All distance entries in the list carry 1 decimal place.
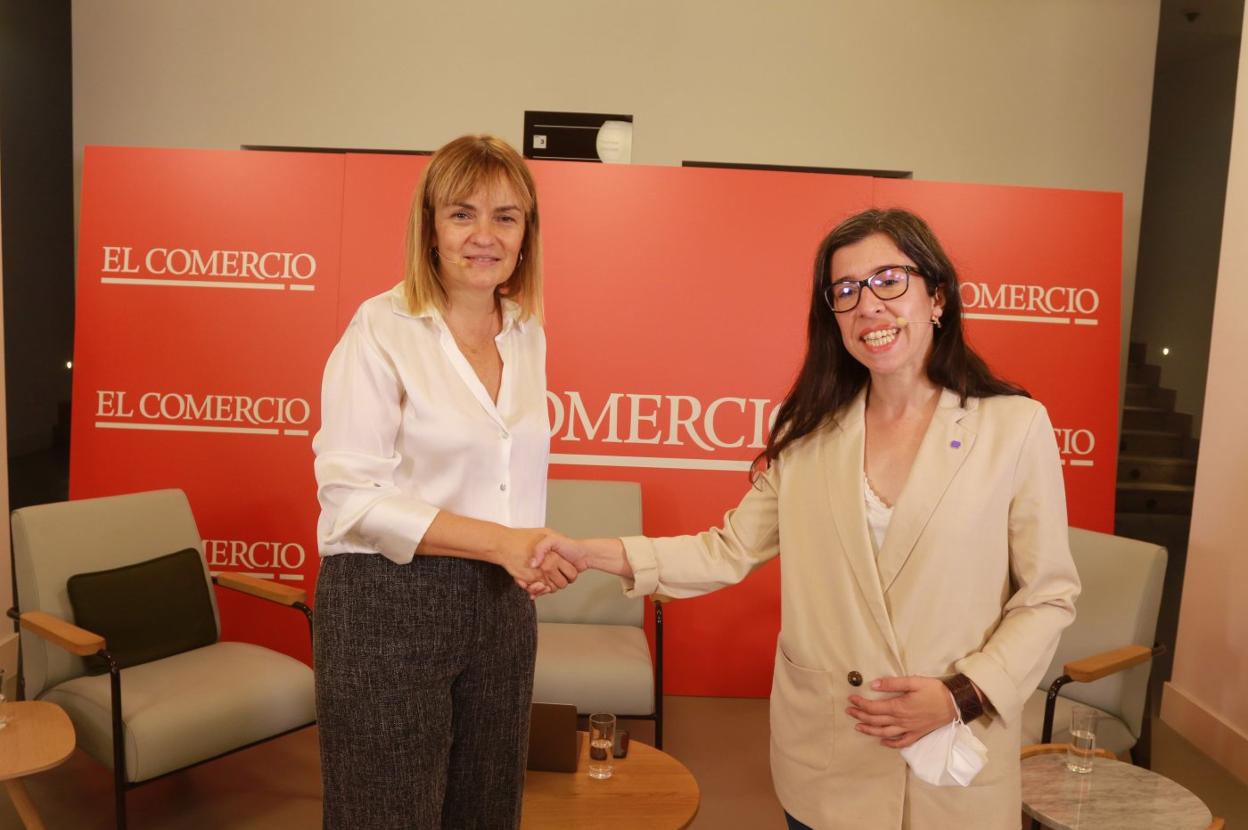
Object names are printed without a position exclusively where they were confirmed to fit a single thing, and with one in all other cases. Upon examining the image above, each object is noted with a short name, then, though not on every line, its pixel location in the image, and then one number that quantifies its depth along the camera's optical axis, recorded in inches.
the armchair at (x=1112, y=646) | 120.7
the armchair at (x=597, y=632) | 131.1
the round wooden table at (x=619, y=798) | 93.7
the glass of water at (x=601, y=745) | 103.0
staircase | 243.4
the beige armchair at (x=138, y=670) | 108.3
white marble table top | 88.7
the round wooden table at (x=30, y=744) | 95.0
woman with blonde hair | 63.7
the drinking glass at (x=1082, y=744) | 99.7
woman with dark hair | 58.0
